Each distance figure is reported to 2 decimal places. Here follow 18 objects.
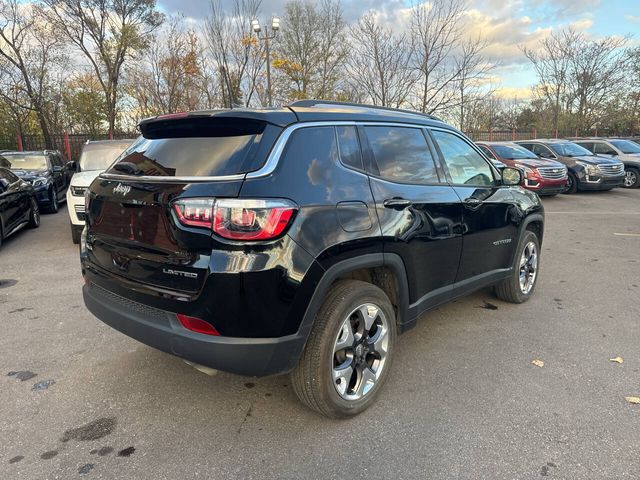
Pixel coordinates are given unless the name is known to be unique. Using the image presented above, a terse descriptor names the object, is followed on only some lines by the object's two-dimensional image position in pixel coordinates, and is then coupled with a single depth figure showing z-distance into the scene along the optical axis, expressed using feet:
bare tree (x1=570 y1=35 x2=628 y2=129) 93.50
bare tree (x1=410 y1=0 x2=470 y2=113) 64.69
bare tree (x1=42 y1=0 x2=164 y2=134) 69.87
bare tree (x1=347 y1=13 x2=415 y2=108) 67.92
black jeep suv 7.32
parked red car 42.06
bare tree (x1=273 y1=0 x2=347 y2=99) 84.69
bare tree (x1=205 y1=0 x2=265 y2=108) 67.36
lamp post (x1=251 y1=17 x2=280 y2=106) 56.05
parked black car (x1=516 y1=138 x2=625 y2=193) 45.91
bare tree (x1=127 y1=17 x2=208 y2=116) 76.43
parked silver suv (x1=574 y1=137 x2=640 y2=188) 51.62
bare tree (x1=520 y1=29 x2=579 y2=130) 96.78
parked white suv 22.67
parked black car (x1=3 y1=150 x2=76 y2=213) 34.74
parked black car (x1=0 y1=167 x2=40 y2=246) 23.77
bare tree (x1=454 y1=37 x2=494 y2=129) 66.03
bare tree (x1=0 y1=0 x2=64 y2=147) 67.67
